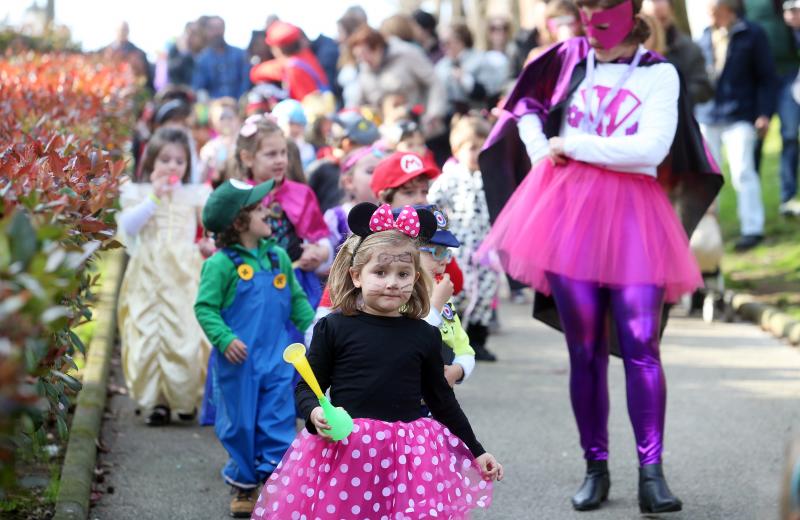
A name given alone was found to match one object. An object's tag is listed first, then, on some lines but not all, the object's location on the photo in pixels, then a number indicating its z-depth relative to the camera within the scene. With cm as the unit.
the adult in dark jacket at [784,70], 1399
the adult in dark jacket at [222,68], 1717
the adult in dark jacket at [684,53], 1185
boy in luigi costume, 588
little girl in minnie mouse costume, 438
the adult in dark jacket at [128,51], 1798
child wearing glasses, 516
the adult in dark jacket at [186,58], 1917
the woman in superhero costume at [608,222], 571
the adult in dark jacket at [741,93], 1343
